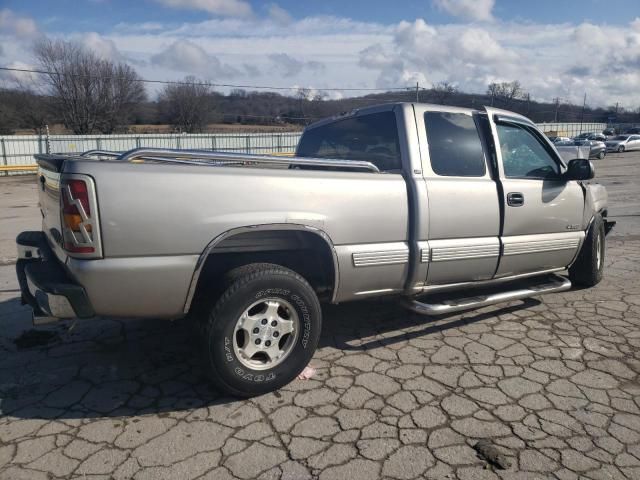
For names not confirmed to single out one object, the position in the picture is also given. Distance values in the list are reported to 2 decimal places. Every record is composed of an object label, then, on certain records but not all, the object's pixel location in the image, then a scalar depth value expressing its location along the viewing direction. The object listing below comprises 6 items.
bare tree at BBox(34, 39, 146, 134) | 44.91
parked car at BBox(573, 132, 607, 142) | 47.18
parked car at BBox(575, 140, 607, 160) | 33.78
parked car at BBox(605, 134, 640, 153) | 40.16
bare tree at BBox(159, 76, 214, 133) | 54.50
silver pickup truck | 2.77
